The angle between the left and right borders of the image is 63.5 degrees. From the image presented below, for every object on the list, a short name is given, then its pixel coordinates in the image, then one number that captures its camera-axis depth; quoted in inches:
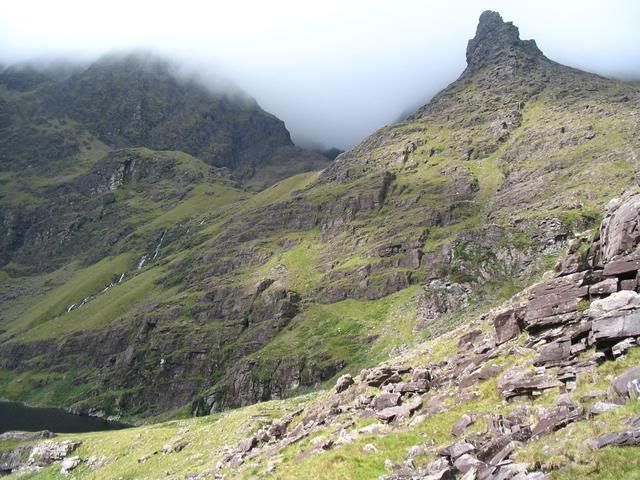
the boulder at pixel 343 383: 1649.9
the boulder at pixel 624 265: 967.6
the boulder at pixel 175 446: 2208.4
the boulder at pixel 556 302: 1061.1
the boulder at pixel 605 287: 978.9
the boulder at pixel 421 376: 1300.9
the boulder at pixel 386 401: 1223.5
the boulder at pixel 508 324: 1236.5
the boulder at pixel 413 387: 1259.8
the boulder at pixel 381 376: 1472.7
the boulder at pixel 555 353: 936.0
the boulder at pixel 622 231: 1158.3
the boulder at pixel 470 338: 1492.4
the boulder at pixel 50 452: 2933.1
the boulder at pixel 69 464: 2677.4
